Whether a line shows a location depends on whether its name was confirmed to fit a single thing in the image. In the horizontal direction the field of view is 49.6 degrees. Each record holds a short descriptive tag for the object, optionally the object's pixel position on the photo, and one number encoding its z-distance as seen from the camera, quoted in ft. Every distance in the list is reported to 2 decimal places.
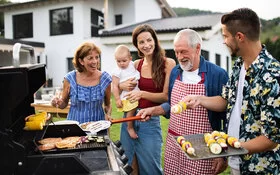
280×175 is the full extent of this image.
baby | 9.55
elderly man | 7.64
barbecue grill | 4.97
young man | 5.46
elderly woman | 9.37
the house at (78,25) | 49.67
